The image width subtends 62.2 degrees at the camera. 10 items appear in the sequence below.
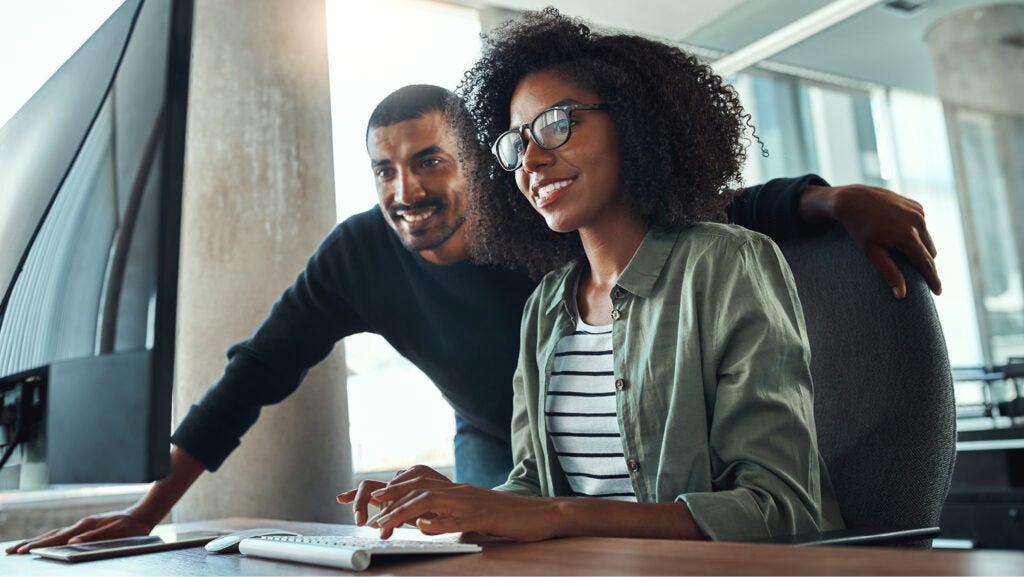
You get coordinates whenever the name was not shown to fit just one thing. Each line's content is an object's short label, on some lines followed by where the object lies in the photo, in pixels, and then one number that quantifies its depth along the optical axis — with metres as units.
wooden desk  0.57
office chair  1.16
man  1.92
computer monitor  0.67
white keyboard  0.77
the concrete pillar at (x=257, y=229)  2.29
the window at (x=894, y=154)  3.87
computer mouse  1.03
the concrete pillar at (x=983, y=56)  3.71
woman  0.96
